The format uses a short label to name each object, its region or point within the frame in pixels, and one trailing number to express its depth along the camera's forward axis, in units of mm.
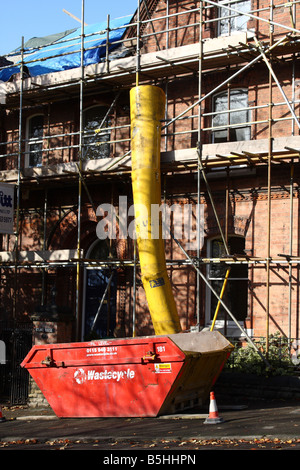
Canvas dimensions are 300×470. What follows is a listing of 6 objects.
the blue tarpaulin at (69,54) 20781
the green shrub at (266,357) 15688
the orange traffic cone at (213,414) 12461
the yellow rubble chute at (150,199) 16594
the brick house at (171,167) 17000
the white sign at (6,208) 19891
